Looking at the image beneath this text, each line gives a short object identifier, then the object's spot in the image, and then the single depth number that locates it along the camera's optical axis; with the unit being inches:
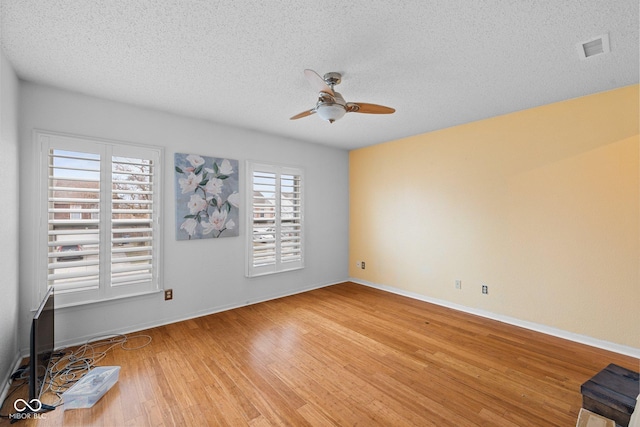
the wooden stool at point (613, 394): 60.8
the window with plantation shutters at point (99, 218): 100.3
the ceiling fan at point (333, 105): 82.6
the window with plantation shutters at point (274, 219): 154.1
